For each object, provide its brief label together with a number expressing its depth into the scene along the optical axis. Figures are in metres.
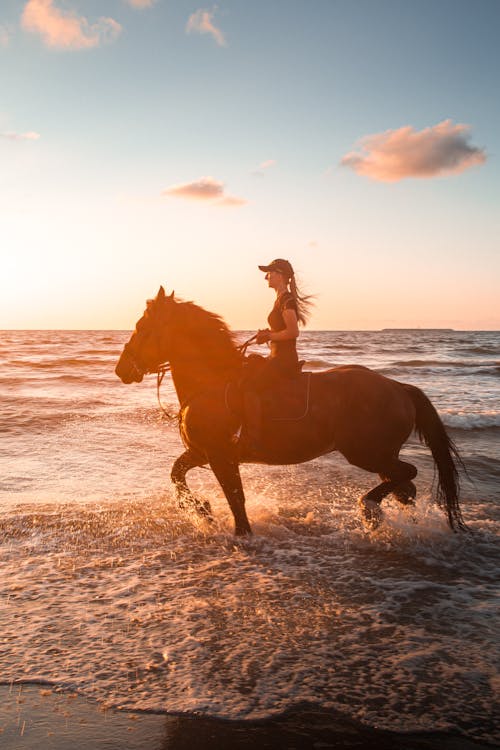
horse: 6.05
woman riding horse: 5.88
